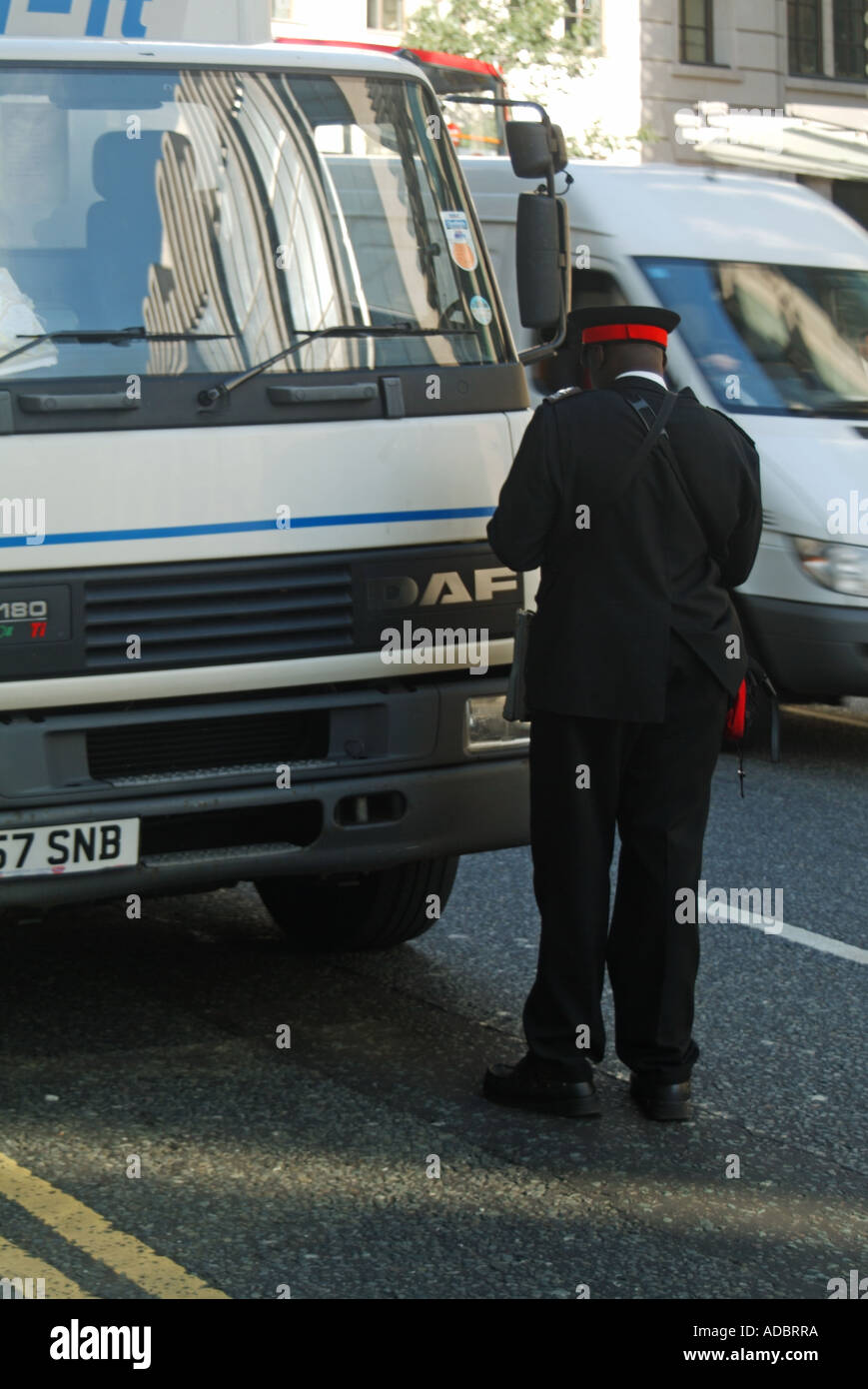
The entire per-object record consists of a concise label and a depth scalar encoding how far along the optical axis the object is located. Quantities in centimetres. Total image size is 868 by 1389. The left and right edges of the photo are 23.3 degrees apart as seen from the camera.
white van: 911
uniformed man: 500
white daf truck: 512
